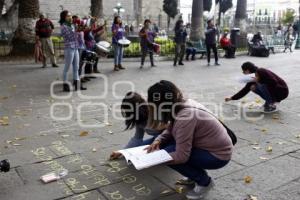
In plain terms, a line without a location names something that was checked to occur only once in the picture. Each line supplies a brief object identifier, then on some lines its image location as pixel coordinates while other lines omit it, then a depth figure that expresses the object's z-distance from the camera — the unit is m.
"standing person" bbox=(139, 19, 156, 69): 12.39
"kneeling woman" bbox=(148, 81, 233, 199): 3.11
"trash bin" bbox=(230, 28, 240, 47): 18.20
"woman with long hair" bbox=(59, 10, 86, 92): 7.97
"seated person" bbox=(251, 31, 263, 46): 17.64
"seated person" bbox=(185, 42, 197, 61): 15.27
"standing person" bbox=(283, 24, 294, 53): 20.53
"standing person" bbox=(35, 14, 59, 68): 11.67
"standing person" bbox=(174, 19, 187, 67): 13.33
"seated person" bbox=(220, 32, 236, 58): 16.23
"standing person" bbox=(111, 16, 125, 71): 11.54
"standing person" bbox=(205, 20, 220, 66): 13.54
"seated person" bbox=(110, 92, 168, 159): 3.74
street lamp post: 33.09
